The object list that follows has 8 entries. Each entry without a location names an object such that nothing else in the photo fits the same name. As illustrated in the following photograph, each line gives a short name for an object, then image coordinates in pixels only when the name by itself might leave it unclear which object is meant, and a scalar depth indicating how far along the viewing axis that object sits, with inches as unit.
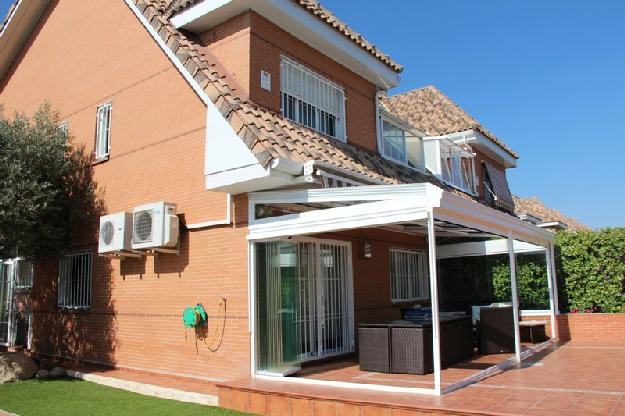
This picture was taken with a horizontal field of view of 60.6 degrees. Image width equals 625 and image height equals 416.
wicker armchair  451.2
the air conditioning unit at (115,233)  422.9
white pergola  289.4
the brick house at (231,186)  360.8
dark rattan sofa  356.5
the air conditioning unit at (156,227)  396.8
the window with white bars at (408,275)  539.8
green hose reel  382.9
